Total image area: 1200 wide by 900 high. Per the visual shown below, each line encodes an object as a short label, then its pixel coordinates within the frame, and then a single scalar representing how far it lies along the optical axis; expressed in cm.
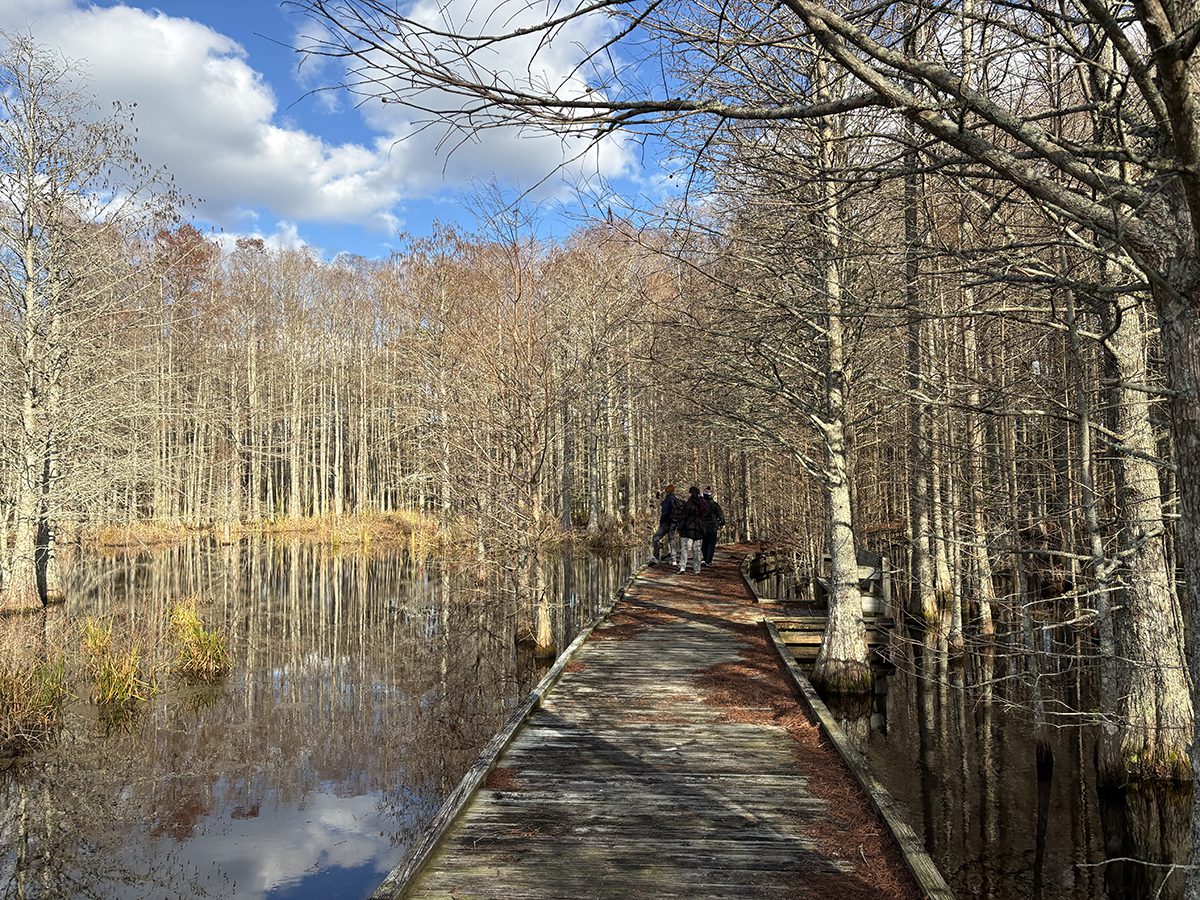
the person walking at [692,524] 1680
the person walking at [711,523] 1802
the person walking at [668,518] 1729
